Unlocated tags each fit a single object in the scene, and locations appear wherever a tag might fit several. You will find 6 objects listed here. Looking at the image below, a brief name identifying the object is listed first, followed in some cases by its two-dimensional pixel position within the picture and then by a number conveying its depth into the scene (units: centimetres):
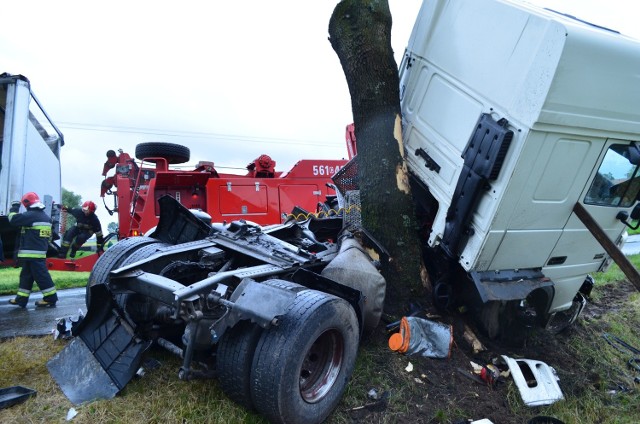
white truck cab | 309
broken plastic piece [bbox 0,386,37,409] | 266
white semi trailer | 526
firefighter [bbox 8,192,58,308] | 564
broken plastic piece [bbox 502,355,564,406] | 326
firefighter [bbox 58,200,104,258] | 879
